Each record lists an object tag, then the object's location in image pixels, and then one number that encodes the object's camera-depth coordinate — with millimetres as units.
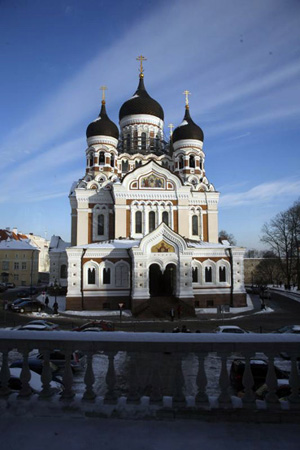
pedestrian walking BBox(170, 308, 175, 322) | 23309
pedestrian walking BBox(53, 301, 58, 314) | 25516
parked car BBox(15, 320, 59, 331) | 17969
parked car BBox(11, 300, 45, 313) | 27078
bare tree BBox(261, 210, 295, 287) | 41625
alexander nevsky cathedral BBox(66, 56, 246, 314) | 26562
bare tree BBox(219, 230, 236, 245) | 83150
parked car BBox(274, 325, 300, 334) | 15583
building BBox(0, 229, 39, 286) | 56812
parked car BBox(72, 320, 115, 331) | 17000
